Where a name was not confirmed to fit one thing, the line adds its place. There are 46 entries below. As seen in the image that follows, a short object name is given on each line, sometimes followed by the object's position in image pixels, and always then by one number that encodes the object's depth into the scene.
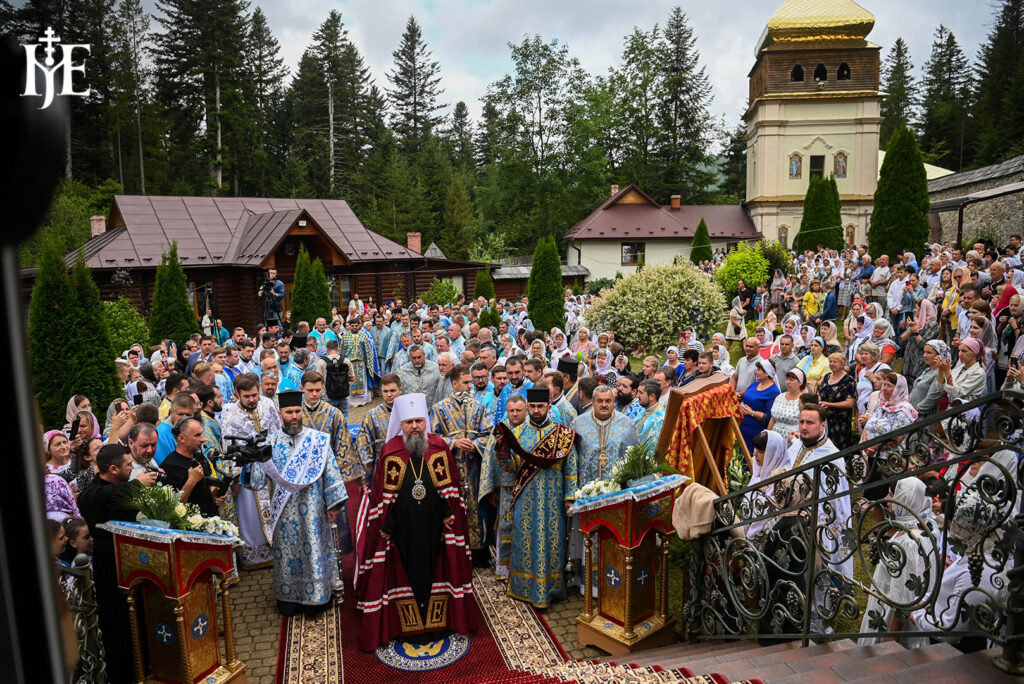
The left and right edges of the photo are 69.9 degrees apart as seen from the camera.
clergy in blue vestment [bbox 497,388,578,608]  6.92
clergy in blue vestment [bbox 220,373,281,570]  7.84
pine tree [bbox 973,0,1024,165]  41.66
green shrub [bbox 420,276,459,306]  25.41
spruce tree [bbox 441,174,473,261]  45.25
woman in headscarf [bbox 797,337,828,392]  9.84
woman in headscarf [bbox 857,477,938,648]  3.60
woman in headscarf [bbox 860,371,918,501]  7.62
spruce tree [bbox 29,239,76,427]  10.62
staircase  3.48
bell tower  38.47
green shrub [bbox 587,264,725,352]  17.12
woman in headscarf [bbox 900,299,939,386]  11.08
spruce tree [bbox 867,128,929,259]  25.20
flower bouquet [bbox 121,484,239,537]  5.11
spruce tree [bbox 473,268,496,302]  26.67
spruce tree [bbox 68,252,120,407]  10.84
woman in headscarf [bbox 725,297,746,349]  17.75
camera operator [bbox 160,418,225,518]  5.93
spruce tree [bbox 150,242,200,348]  17.45
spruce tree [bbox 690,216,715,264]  34.62
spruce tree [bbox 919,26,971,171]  52.59
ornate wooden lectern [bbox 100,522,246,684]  5.02
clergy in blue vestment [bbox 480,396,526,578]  7.28
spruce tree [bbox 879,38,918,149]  62.12
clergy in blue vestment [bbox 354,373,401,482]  7.82
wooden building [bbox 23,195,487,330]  23.98
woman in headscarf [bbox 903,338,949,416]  8.33
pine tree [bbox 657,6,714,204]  50.84
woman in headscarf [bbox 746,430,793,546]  6.14
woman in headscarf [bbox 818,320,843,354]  10.92
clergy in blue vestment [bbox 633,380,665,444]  7.52
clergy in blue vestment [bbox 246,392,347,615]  6.66
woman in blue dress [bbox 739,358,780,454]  9.06
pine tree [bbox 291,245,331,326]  21.53
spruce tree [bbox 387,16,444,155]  53.25
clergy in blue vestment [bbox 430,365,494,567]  8.02
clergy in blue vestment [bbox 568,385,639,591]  7.20
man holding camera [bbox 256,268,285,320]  19.84
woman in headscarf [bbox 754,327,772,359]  11.02
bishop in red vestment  6.29
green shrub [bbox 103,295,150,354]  15.70
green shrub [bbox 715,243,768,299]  24.55
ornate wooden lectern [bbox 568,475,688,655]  5.75
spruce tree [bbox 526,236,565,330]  21.36
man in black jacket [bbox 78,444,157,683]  5.23
